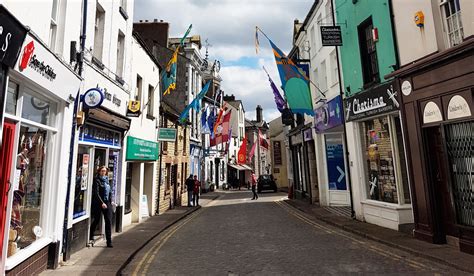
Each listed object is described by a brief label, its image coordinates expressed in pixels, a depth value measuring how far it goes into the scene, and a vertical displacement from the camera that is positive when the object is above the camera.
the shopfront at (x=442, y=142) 6.79 +0.78
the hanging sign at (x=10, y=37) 4.09 +2.09
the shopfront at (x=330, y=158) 15.05 +0.94
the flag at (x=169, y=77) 13.22 +4.65
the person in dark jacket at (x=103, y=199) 8.13 -0.44
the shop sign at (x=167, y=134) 14.89 +2.28
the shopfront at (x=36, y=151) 5.02 +0.66
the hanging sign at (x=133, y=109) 11.02 +2.63
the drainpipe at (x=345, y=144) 12.58 +1.32
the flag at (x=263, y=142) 31.44 +3.72
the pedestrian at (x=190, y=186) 18.84 -0.36
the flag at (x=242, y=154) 33.21 +2.69
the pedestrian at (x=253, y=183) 23.69 -0.36
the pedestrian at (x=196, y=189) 19.22 -0.56
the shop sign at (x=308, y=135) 17.80 +2.54
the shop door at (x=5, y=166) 4.77 +0.31
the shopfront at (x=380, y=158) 9.56 +0.61
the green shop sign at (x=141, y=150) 11.17 +1.29
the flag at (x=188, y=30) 12.53 +6.15
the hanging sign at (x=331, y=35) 12.20 +5.62
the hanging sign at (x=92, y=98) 7.51 +2.09
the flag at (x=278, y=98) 18.75 +5.01
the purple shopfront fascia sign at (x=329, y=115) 13.30 +2.92
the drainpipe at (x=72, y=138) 6.79 +1.06
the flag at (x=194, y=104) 16.89 +4.21
